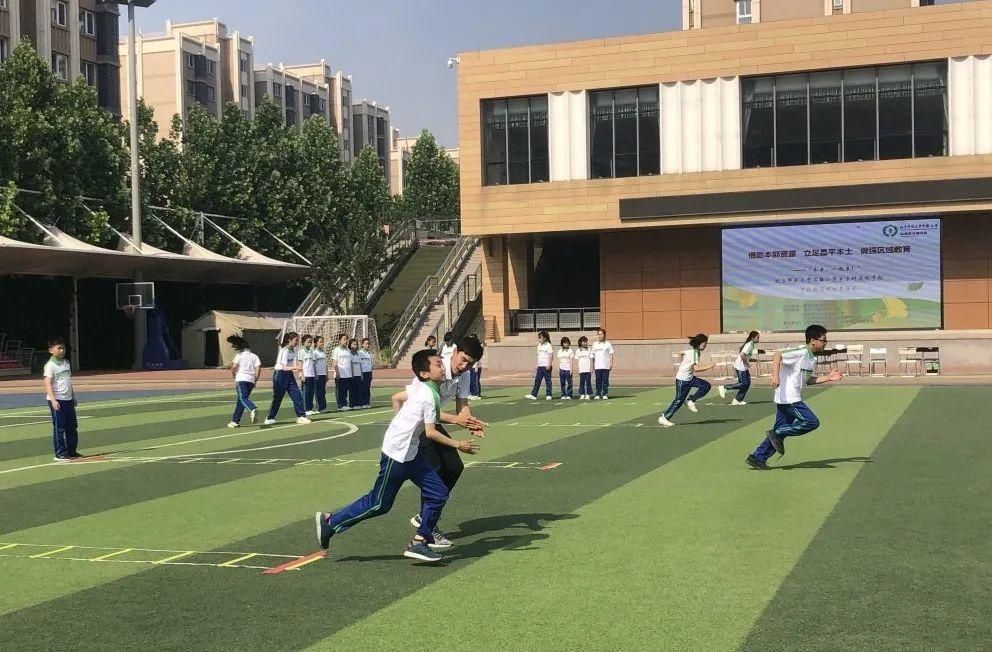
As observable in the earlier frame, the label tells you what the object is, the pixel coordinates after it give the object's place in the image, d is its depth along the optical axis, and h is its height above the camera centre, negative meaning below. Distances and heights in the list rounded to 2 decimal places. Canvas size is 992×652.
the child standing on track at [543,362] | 29.53 -1.47
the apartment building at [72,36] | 67.38 +17.19
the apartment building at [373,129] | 138.62 +21.63
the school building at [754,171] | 42.69 +4.95
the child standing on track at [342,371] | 26.23 -1.41
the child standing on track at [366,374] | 26.95 -1.53
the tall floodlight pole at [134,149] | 46.84 +6.60
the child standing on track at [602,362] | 28.78 -1.46
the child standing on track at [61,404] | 16.79 -1.28
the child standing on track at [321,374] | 25.75 -1.45
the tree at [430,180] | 95.94 +10.53
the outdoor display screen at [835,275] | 43.38 +0.83
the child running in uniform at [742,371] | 24.77 -1.58
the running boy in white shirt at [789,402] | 14.27 -1.28
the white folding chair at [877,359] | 38.53 -2.17
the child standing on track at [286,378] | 22.88 -1.33
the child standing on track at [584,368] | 29.02 -1.61
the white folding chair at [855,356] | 38.37 -1.99
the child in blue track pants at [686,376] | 20.73 -1.35
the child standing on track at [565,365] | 28.92 -1.53
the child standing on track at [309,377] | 24.79 -1.47
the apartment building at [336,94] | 131.38 +24.53
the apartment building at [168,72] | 102.12 +21.23
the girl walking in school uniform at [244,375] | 21.94 -1.22
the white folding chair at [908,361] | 38.41 -2.17
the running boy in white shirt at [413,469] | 9.23 -1.28
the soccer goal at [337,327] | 49.06 -0.80
